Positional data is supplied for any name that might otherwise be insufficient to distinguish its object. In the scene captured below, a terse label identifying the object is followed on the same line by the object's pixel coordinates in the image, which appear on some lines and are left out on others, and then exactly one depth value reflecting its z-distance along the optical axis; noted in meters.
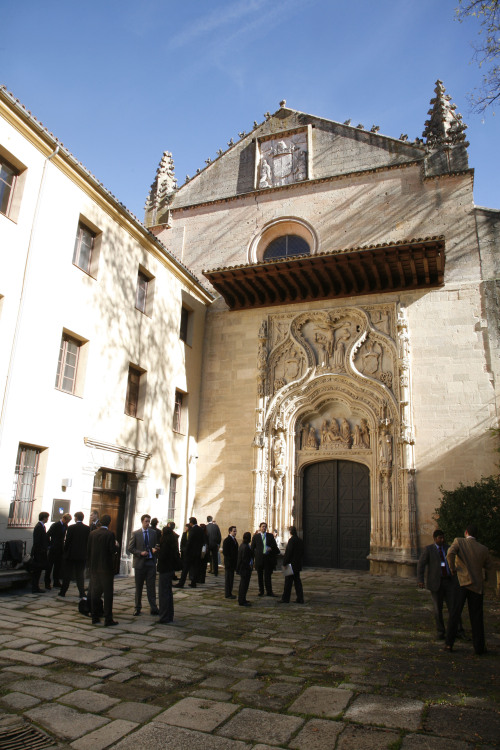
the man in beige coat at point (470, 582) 6.11
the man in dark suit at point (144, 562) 7.95
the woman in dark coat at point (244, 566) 9.03
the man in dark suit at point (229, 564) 9.79
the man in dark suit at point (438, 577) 6.92
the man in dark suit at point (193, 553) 10.72
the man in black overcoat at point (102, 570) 7.10
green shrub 11.01
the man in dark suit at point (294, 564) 9.34
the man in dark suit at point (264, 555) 10.11
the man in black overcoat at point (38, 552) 9.12
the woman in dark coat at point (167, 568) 7.33
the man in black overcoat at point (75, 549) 9.05
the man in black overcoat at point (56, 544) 9.51
